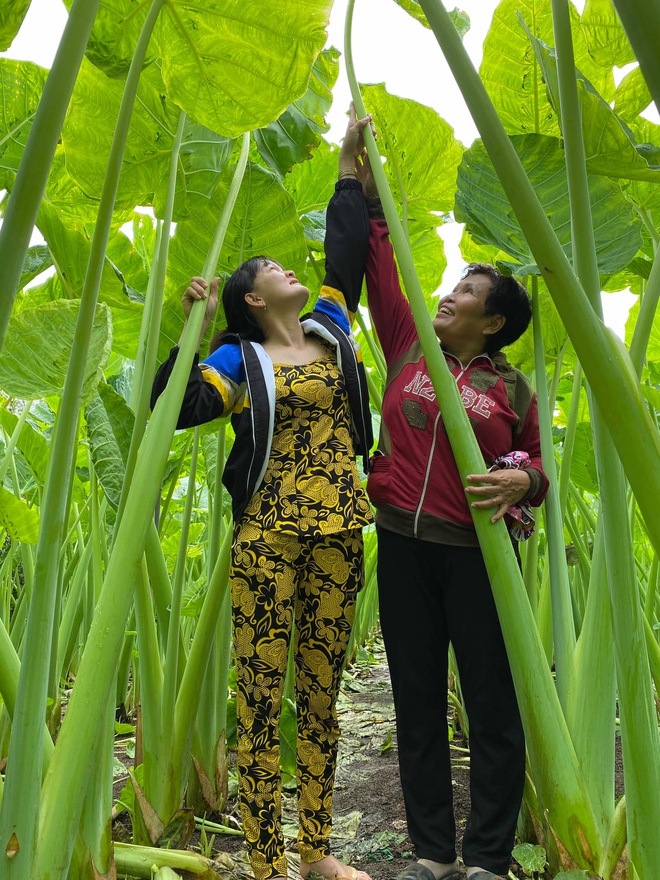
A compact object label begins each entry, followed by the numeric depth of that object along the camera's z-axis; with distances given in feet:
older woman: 4.13
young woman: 4.09
